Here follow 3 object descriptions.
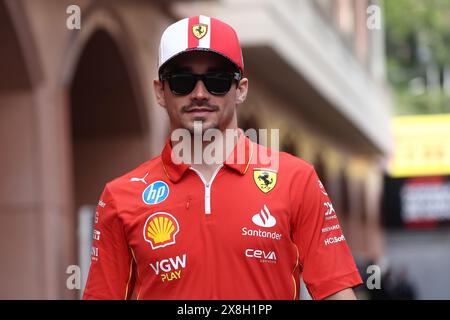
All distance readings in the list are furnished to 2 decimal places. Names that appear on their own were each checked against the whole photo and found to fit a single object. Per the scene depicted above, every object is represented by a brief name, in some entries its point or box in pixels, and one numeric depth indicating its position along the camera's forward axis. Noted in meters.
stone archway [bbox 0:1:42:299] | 11.87
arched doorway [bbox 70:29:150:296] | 15.05
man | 3.96
